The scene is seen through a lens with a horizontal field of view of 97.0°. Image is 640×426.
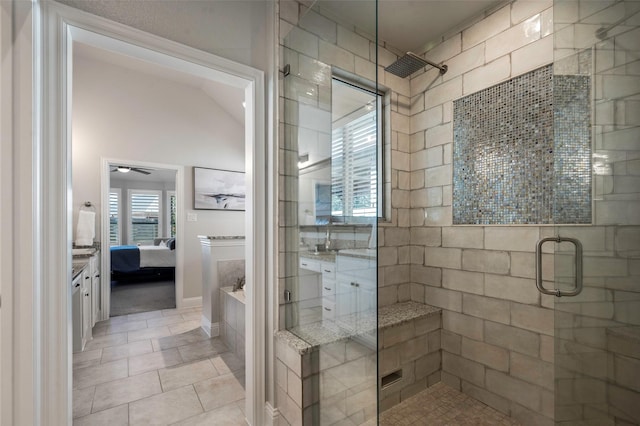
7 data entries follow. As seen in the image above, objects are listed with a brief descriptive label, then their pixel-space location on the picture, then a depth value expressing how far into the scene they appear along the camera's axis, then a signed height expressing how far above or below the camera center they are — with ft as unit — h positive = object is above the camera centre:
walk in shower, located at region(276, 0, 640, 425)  4.10 +0.00
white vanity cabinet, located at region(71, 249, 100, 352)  8.38 -2.76
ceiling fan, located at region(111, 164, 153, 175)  18.29 +3.43
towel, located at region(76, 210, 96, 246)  11.76 -0.65
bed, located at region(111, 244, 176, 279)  18.67 -3.32
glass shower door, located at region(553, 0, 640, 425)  3.87 -0.29
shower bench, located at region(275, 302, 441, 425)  4.53 -2.98
